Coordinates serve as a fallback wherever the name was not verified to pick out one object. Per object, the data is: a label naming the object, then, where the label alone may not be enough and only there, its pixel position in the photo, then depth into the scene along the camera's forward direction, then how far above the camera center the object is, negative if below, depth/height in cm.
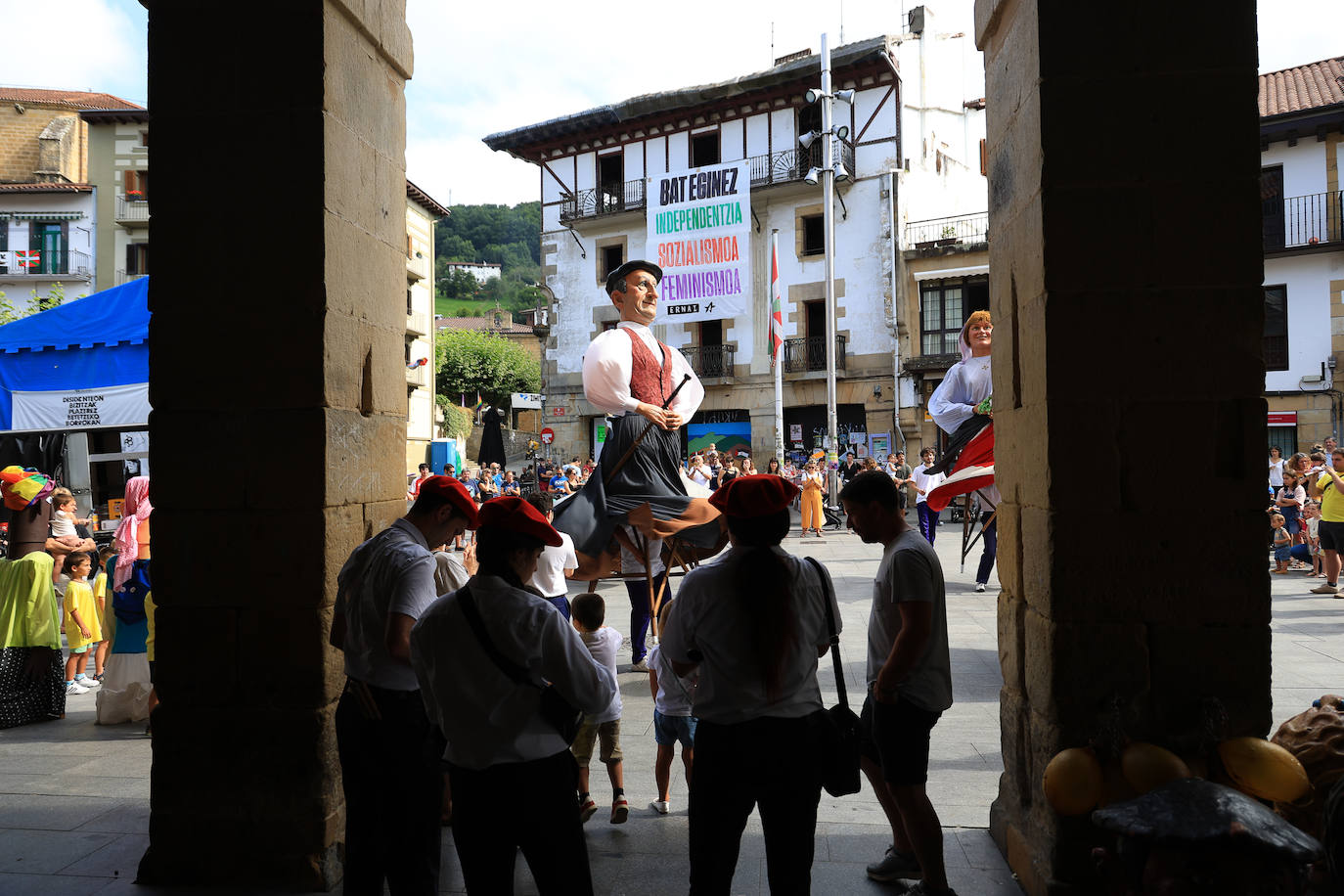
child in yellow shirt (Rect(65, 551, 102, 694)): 766 -121
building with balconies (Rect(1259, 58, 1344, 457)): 2100 +438
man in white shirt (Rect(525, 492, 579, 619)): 546 -60
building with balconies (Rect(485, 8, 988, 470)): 2614 +735
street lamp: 2149 +603
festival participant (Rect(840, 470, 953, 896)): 317 -71
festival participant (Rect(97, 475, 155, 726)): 631 -112
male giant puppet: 556 +7
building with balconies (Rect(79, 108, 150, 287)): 3272 +972
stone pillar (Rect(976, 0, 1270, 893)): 304 +26
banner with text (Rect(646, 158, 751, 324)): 2711 +647
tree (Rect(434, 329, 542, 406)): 5194 +540
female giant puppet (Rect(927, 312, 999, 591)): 671 +33
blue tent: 1159 +133
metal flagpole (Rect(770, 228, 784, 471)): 2197 +290
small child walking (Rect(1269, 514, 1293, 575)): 1216 -113
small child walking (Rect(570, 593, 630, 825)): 419 -119
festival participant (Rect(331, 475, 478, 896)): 312 -88
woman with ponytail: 279 -70
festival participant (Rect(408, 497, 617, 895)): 265 -73
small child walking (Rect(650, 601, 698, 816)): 390 -107
